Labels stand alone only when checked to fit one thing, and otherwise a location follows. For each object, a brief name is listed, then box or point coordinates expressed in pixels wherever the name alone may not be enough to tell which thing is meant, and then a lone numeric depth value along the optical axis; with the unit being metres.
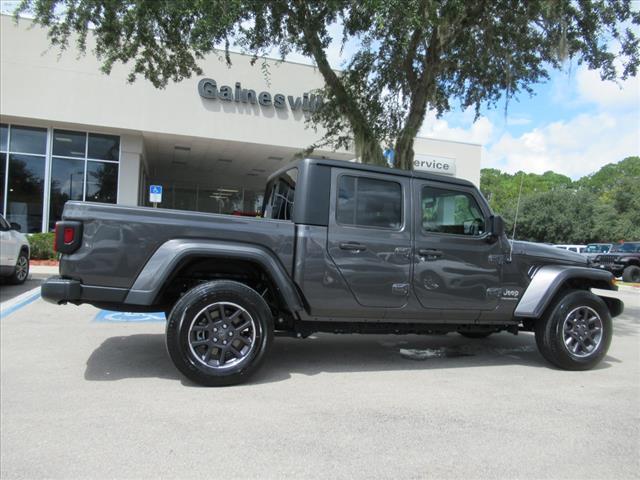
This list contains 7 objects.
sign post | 16.08
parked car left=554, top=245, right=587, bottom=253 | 27.16
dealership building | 17.45
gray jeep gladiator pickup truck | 4.15
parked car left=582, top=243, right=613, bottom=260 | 25.10
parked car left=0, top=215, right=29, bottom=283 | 9.79
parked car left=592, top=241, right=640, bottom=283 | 20.25
